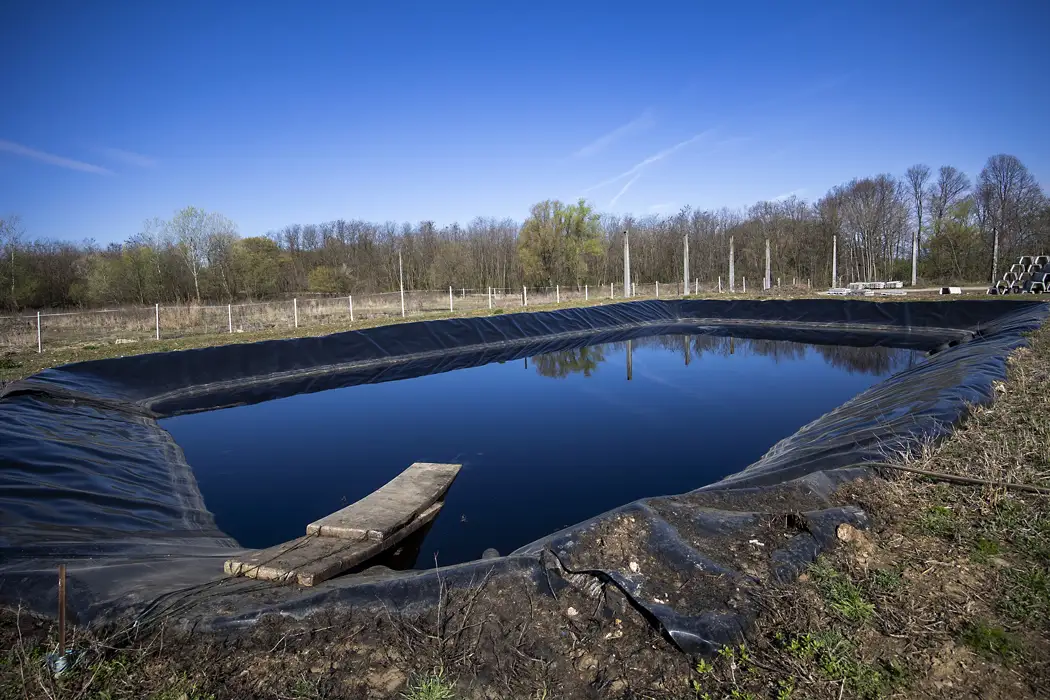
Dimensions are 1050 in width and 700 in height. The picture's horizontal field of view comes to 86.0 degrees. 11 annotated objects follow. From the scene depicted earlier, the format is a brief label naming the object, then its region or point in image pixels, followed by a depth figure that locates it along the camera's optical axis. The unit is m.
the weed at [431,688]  1.99
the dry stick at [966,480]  3.05
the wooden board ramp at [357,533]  3.07
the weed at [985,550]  2.55
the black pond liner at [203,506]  2.46
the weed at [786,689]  1.88
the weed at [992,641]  1.97
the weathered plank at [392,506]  3.83
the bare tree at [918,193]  40.88
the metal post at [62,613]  2.12
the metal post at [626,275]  25.36
